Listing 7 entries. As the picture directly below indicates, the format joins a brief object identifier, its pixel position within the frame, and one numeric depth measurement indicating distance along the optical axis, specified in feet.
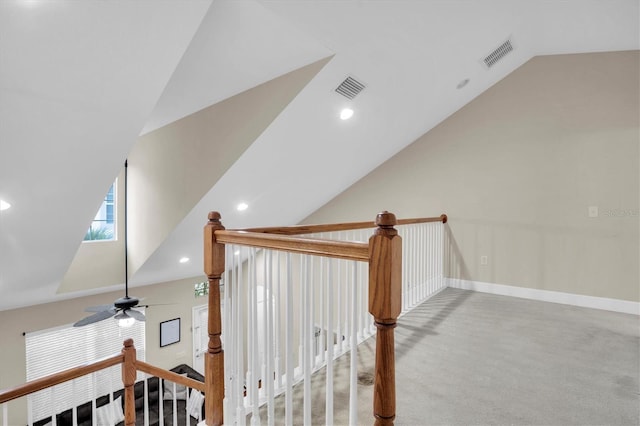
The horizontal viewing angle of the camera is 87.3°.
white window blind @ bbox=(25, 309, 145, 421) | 16.89
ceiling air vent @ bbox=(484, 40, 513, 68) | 11.45
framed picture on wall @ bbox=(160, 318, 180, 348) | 20.77
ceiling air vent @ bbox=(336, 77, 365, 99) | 10.26
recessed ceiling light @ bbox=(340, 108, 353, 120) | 11.55
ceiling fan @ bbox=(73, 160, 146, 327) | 10.80
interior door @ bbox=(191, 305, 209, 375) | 22.26
